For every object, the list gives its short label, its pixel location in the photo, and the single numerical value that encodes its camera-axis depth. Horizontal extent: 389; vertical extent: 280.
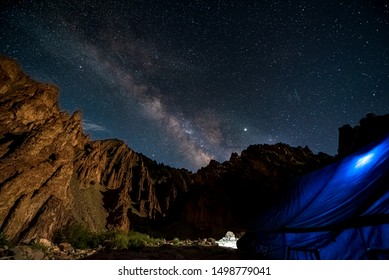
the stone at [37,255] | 7.12
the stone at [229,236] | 18.30
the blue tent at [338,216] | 3.64
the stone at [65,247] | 9.61
